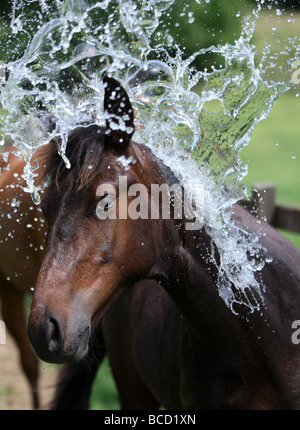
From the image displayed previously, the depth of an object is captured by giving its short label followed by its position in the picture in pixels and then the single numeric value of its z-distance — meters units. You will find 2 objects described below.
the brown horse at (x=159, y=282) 3.48
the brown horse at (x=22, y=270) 6.89
